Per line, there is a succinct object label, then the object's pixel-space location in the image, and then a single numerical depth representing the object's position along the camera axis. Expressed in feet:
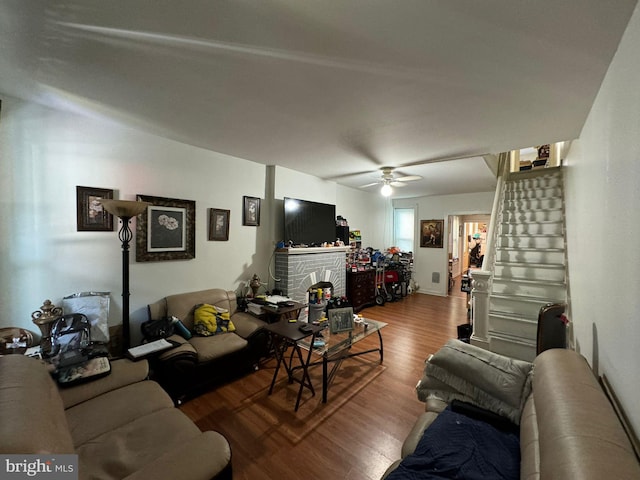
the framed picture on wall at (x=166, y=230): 8.82
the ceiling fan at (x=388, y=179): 12.24
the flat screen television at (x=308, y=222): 12.89
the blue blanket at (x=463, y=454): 3.64
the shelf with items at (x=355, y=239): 19.11
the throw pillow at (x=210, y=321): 9.00
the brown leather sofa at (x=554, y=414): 2.48
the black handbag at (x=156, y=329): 7.94
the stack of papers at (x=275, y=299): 11.13
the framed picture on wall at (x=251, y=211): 11.92
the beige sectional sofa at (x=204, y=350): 7.22
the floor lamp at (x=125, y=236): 6.77
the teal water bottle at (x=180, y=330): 8.55
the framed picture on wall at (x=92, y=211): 7.53
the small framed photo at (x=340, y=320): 8.70
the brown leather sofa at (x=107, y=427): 3.12
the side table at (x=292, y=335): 7.60
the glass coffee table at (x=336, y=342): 7.75
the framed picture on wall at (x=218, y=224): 10.72
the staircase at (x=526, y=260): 9.97
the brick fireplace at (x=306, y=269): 12.73
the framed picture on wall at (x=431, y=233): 21.39
